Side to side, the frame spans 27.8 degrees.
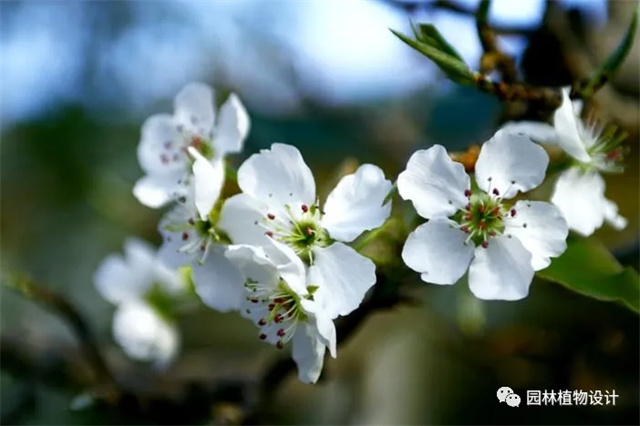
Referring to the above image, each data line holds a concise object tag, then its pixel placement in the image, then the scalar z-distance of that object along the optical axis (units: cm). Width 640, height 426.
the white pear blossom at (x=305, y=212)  24
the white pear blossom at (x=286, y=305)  24
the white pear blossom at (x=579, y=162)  25
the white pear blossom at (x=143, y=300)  34
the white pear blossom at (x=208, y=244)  25
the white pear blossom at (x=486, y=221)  24
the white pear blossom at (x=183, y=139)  28
